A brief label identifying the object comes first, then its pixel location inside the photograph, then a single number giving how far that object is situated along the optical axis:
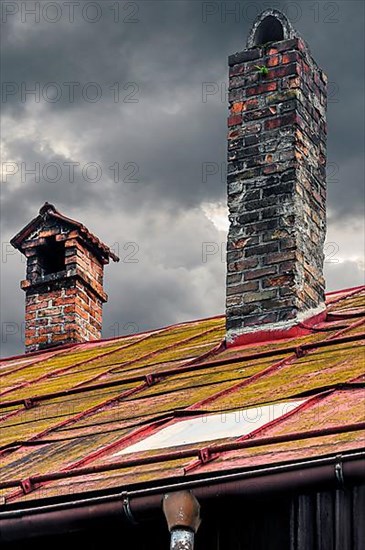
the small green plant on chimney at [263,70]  20.48
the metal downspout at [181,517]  11.79
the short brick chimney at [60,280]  27.58
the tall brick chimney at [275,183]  18.77
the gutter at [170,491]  11.35
